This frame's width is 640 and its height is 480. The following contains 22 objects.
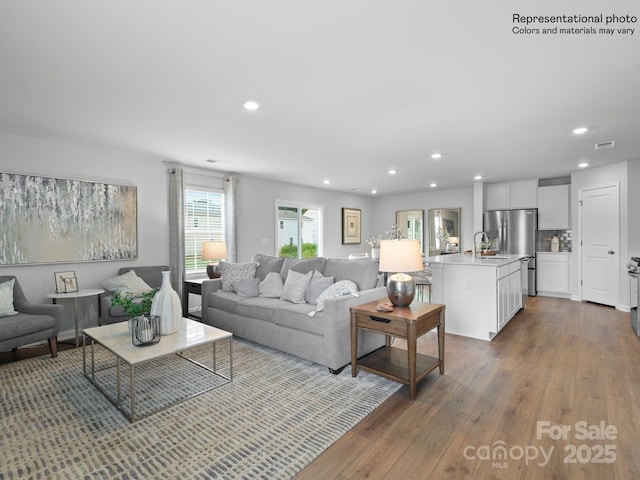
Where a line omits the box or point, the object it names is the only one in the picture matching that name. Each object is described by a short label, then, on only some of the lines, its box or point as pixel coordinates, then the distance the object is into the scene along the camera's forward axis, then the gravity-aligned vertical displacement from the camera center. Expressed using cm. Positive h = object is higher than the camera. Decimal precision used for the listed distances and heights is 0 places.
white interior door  532 -11
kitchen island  380 -69
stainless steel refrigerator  670 +8
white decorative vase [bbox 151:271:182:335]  278 -59
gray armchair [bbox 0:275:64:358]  296 -80
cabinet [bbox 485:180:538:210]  673 +90
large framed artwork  364 +25
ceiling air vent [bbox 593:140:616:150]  402 +116
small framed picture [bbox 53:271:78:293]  381 -50
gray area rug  179 -123
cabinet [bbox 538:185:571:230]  638 +57
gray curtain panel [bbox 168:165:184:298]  493 +23
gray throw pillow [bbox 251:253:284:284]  435 -37
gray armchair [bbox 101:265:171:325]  378 -64
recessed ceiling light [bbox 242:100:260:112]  279 +117
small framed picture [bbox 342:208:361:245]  846 +32
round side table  360 -62
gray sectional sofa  294 -80
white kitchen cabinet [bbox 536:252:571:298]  636 -75
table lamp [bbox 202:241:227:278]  503 -22
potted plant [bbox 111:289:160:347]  253 -65
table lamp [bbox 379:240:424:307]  278 -23
